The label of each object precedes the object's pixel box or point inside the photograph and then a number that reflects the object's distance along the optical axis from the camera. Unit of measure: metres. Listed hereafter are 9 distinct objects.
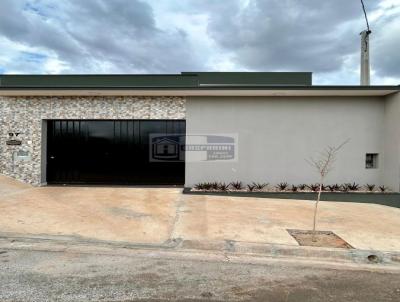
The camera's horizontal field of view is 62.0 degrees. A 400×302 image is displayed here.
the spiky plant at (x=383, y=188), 11.79
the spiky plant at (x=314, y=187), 11.89
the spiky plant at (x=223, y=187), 11.72
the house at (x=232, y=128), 12.34
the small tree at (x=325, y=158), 12.28
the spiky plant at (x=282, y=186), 11.94
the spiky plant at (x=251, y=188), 11.77
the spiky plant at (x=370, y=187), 11.90
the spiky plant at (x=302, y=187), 12.08
